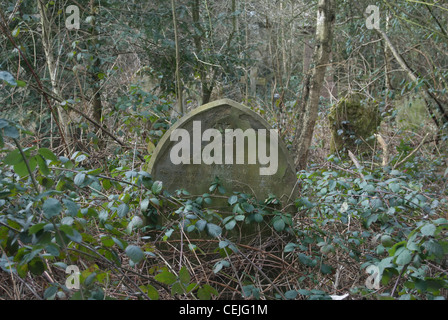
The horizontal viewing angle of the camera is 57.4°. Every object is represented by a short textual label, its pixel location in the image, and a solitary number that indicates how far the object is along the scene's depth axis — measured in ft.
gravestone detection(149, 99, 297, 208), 10.39
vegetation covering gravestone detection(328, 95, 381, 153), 21.77
